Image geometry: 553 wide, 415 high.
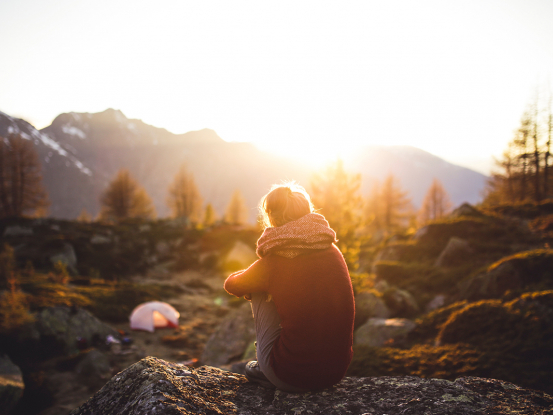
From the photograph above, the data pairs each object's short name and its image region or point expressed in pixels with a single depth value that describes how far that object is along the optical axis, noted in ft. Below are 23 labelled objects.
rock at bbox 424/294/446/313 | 26.16
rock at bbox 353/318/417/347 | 20.04
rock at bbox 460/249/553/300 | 19.47
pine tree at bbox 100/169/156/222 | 148.02
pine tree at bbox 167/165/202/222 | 169.07
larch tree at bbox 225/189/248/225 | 175.83
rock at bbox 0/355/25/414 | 19.16
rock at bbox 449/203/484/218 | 48.25
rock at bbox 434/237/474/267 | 33.81
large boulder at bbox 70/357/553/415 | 7.02
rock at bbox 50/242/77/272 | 66.40
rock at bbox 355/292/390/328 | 27.09
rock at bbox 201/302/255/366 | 26.97
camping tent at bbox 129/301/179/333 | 39.99
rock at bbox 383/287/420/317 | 27.14
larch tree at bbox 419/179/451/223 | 148.87
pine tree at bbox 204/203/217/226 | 153.07
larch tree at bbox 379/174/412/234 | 129.18
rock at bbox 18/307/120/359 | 27.27
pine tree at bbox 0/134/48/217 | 115.14
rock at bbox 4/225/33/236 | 84.53
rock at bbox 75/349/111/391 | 24.75
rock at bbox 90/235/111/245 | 86.49
